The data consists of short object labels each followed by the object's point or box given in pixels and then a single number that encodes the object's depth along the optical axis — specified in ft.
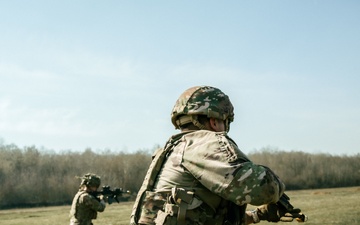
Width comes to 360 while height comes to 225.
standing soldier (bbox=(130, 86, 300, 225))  12.05
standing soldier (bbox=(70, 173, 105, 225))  36.94
